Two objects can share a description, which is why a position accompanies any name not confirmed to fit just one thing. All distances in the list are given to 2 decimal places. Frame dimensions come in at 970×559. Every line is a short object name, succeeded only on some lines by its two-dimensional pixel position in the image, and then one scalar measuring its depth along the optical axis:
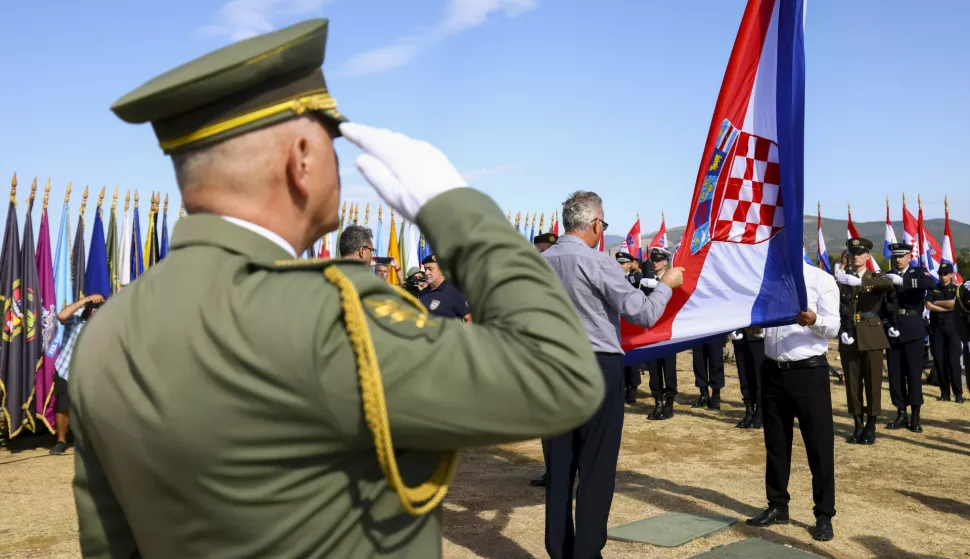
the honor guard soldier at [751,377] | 9.86
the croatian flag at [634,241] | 17.21
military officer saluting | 1.00
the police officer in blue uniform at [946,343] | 11.33
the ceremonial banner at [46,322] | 8.99
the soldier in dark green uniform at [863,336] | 8.55
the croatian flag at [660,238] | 16.53
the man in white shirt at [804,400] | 5.32
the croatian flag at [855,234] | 9.00
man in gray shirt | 4.27
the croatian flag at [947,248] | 15.38
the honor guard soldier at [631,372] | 11.91
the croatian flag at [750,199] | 4.63
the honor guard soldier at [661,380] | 10.58
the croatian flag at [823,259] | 17.20
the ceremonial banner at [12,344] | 8.88
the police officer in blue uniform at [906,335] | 9.28
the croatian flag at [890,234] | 17.36
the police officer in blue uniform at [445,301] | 6.98
